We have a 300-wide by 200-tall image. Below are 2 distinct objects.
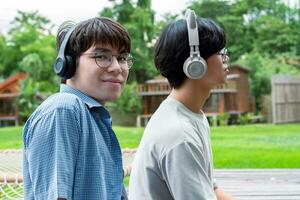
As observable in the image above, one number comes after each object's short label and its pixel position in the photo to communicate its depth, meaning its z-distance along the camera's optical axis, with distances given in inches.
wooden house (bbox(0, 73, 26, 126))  435.5
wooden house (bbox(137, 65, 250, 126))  410.9
